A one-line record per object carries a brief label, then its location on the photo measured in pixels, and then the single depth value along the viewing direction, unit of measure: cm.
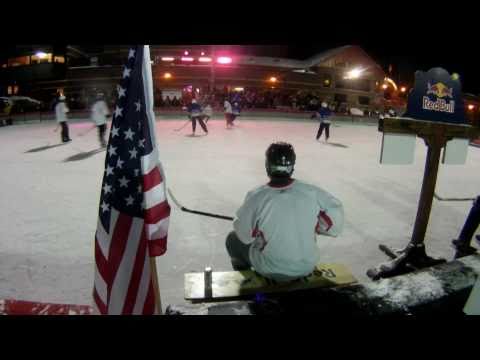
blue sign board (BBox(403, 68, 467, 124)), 349
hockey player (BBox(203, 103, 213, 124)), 1710
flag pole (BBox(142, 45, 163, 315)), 193
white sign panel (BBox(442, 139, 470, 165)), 381
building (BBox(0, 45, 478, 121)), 3241
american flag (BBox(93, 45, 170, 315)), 195
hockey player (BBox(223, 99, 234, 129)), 1769
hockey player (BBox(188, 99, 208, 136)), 1525
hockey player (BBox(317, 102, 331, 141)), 1356
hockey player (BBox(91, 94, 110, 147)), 1095
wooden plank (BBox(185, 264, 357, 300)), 249
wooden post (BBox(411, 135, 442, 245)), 371
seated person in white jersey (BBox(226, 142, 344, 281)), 224
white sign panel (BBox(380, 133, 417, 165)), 350
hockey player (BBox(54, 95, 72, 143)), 1166
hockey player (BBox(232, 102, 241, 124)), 1800
